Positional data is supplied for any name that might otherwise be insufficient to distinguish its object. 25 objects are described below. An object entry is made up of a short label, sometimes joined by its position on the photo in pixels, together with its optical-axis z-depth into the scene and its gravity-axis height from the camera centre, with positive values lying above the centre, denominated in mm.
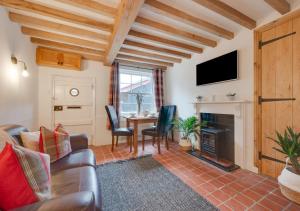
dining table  2879 -424
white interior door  3246 +21
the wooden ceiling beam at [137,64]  3684 +1168
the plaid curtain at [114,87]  3617 +473
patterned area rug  1439 -1061
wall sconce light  1907 +620
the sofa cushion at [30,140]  1439 -382
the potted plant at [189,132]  3066 -615
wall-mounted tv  2408 +704
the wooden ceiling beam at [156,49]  2672 +1215
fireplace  2504 -713
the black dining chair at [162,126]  2971 -488
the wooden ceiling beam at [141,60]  3347 +1198
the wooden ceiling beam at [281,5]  1629 +1228
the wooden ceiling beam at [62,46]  2667 +1224
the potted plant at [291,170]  1451 -750
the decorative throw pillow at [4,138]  1107 -286
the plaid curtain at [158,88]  4184 +522
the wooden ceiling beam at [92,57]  3311 +1196
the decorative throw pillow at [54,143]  1522 -451
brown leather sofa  690 -628
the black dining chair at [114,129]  3053 -570
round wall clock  3357 +318
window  3955 +486
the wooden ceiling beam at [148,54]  3006 +1209
